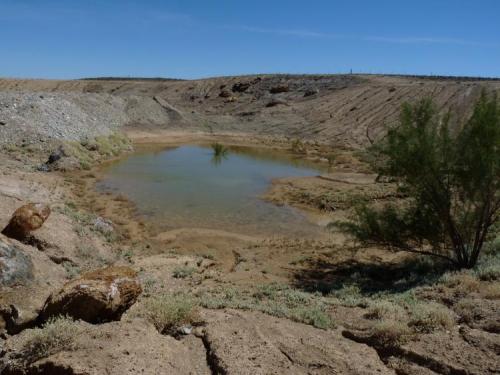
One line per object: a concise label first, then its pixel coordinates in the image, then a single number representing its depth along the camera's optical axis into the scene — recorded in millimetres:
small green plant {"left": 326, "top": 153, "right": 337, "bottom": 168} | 28673
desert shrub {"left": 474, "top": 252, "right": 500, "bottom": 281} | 8780
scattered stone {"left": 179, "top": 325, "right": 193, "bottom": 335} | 6431
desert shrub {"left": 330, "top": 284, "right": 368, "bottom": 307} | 8025
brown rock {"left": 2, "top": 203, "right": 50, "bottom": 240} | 9891
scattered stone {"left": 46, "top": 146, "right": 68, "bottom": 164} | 22656
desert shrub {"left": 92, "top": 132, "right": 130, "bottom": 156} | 27984
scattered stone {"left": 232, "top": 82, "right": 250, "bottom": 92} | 62688
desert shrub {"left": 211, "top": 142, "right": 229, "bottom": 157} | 30922
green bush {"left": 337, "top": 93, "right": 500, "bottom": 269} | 10000
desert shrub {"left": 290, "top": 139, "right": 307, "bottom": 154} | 34800
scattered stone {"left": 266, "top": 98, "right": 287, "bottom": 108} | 53481
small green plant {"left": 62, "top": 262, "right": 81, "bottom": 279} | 9542
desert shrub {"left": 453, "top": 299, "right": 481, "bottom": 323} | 6785
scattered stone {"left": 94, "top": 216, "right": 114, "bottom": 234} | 13039
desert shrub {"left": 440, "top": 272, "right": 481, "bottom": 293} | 8220
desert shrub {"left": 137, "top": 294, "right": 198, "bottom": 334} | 6621
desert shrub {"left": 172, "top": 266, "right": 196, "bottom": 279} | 10681
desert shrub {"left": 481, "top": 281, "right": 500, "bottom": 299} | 7564
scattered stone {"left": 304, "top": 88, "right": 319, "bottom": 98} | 54875
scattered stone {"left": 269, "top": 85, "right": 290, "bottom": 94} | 58281
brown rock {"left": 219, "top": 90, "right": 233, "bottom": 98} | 60694
